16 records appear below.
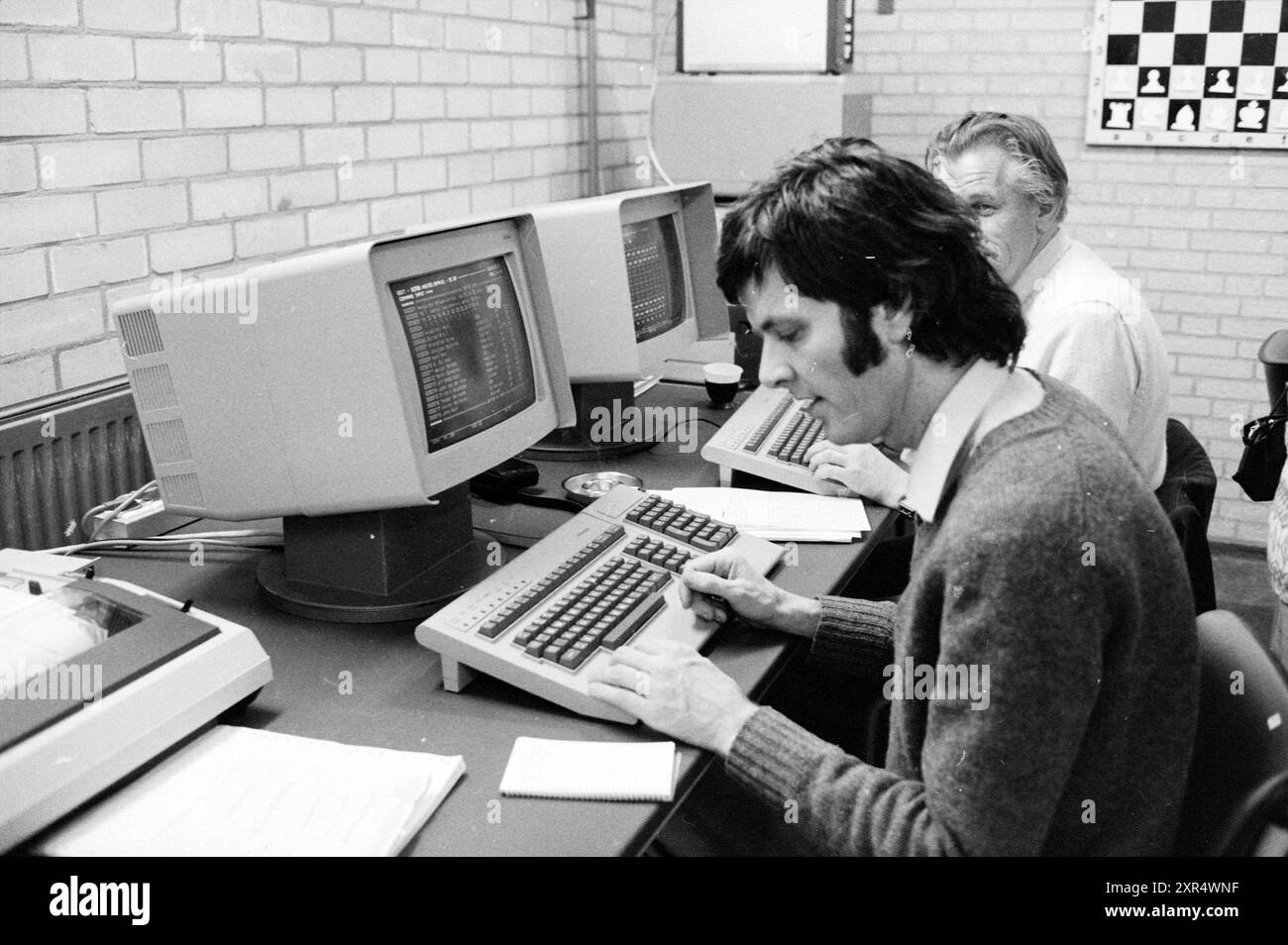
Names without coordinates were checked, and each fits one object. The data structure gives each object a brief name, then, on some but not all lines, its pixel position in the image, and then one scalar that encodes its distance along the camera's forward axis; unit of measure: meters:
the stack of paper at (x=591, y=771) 1.11
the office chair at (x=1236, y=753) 1.03
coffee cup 2.57
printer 1.00
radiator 1.71
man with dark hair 1.00
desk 1.06
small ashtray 1.97
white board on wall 3.24
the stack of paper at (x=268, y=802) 1.00
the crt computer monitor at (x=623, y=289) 2.10
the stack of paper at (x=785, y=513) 1.84
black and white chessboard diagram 3.57
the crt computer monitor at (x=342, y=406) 1.37
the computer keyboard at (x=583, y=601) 1.28
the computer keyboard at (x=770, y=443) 2.05
